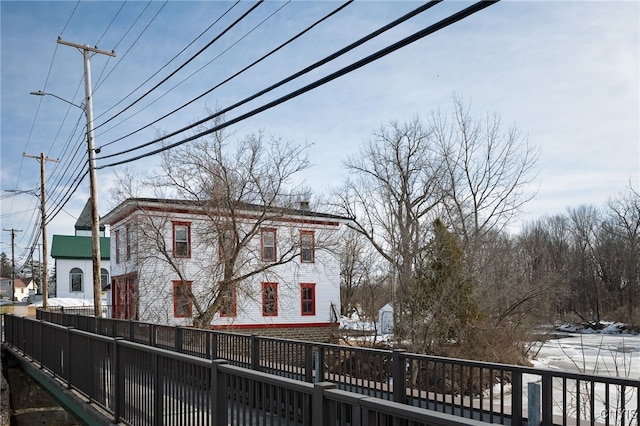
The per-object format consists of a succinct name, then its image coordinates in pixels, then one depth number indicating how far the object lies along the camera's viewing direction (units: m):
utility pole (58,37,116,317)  22.51
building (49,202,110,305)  60.72
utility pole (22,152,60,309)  38.22
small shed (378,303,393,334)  34.72
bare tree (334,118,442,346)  23.62
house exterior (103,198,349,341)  26.78
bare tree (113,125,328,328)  26.17
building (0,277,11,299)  131.05
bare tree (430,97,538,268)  26.86
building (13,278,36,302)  131.75
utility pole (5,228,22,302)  72.19
